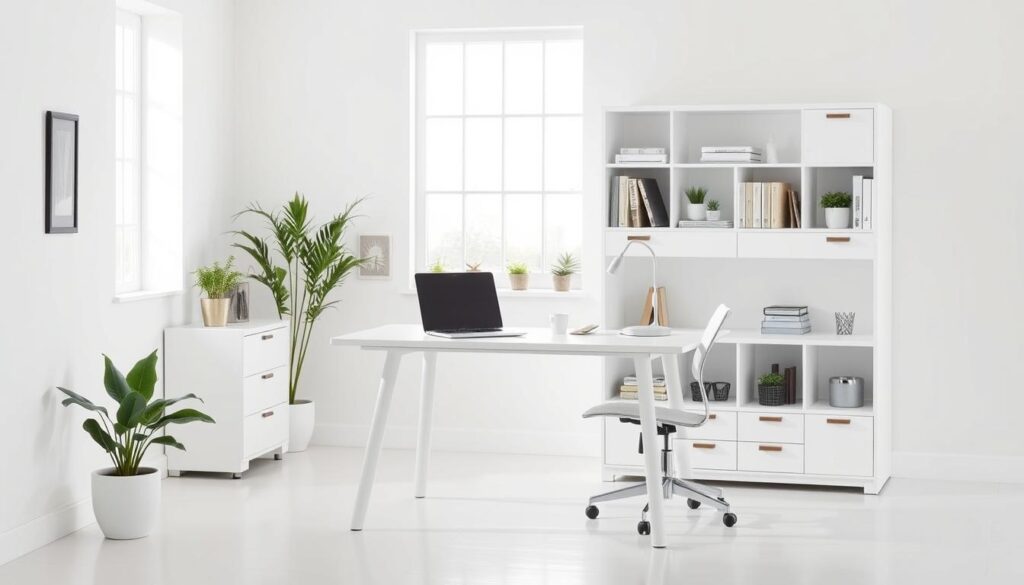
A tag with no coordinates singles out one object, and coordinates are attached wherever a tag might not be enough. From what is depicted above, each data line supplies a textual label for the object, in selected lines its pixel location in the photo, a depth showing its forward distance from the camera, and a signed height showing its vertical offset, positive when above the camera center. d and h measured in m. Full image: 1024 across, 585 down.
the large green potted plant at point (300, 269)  6.74 +0.11
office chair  5.18 -0.57
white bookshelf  5.91 +0.07
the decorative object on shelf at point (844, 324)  6.21 -0.15
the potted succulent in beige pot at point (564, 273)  6.79 +0.10
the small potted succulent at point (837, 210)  5.97 +0.41
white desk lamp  5.34 -0.17
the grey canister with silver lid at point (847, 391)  6.02 -0.48
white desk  4.86 -0.24
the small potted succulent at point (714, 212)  6.17 +0.41
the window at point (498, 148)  6.90 +0.82
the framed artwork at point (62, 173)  5.02 +0.48
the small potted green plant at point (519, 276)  6.84 +0.08
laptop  5.37 -0.06
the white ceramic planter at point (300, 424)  6.86 -0.77
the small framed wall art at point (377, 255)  7.02 +0.20
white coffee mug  5.30 -0.14
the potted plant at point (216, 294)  6.27 -0.03
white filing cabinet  6.12 -0.51
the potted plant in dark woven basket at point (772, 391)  6.09 -0.49
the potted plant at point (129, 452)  4.97 -0.69
